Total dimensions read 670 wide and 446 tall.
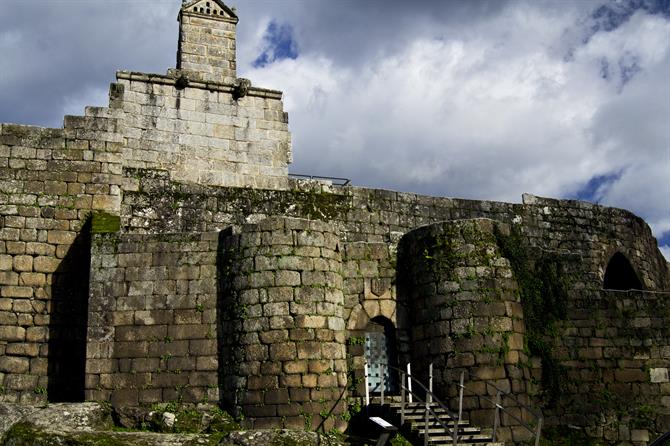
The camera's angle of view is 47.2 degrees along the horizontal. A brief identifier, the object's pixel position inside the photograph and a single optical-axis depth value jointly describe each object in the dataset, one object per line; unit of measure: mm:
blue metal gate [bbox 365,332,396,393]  14625
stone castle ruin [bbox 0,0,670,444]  13320
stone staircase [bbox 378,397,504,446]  12430
